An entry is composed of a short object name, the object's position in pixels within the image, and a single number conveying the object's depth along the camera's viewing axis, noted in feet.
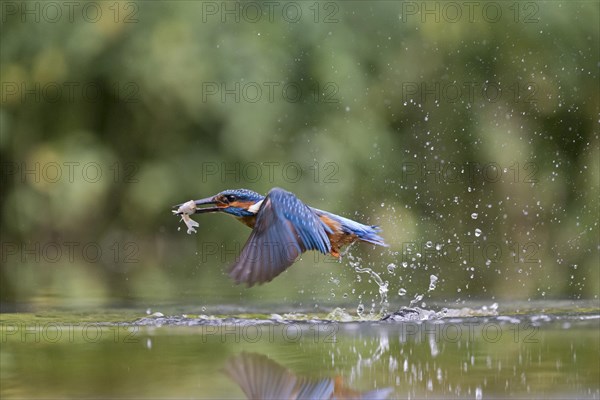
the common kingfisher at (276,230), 39.09
